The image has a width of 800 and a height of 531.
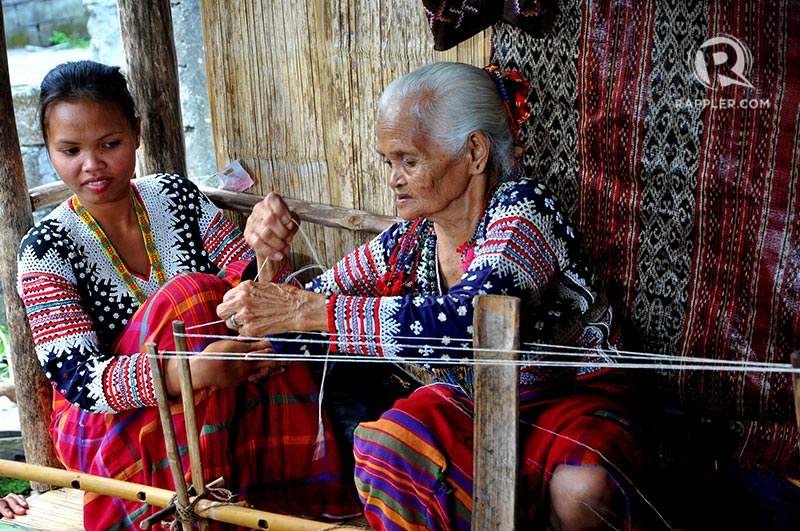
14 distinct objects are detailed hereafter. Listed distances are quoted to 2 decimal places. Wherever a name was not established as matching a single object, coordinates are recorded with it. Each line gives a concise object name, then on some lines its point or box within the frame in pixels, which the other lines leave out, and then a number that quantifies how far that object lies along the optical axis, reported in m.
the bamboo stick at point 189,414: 1.84
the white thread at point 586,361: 1.58
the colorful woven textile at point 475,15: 2.26
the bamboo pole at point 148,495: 1.93
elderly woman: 1.80
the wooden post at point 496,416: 1.48
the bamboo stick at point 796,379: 1.31
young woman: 2.25
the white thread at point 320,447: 2.38
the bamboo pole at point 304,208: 2.85
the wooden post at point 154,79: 2.97
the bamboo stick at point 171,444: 1.91
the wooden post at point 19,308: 2.67
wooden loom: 1.48
